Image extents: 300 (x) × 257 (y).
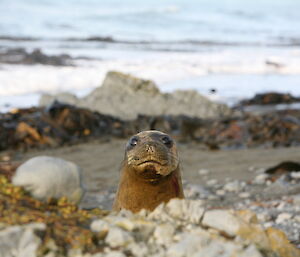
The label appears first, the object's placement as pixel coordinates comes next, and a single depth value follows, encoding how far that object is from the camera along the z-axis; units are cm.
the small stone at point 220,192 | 1451
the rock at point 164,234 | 448
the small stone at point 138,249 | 436
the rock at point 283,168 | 1561
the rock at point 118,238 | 443
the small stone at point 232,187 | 1475
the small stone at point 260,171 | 1627
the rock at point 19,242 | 423
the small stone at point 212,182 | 1545
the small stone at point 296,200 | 1246
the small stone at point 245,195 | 1408
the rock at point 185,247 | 430
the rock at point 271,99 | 2784
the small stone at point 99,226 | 457
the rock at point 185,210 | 482
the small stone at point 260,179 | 1519
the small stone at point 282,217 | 1129
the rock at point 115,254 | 430
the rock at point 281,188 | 1404
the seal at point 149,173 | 770
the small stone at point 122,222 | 459
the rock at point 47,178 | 502
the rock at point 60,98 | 2462
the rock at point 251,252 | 430
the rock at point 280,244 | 480
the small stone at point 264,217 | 1149
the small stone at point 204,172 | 1666
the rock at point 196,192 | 1434
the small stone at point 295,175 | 1497
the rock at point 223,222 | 471
